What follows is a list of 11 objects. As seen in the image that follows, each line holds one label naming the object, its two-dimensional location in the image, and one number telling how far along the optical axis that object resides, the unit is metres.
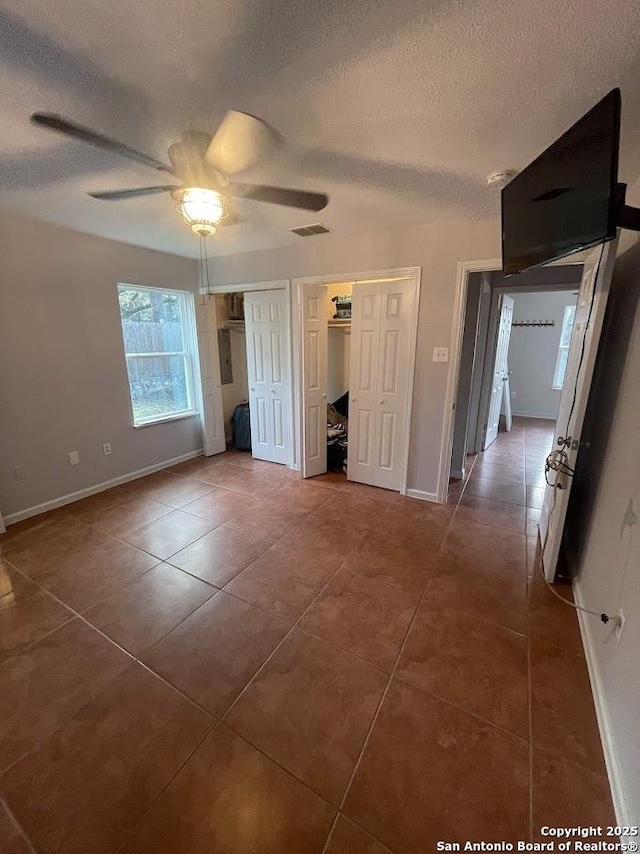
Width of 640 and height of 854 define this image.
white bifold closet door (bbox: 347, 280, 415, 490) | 3.15
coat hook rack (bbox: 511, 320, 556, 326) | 6.24
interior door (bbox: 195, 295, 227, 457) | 4.23
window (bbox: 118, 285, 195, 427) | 3.69
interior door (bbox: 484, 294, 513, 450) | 4.62
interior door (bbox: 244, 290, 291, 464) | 3.81
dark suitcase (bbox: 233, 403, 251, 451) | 4.67
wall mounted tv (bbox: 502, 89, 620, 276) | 1.12
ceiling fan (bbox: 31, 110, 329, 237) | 1.20
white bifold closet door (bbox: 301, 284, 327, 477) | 3.50
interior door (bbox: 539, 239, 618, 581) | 1.82
